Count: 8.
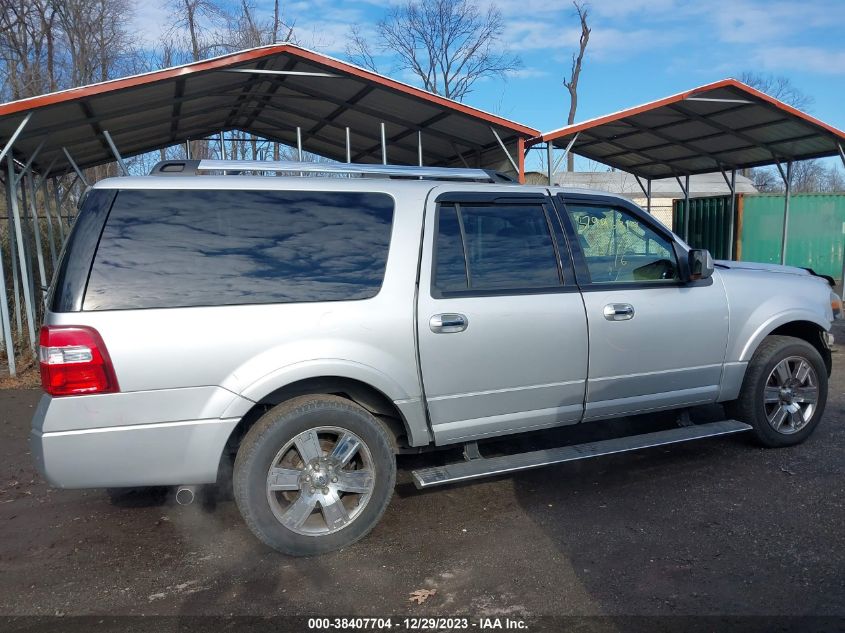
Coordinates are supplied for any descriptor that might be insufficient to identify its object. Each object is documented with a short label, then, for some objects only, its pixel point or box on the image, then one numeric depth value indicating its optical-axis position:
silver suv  3.28
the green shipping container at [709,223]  16.16
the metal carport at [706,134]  10.02
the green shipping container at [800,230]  16.86
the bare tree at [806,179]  52.78
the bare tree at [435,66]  37.72
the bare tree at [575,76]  40.47
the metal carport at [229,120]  7.76
